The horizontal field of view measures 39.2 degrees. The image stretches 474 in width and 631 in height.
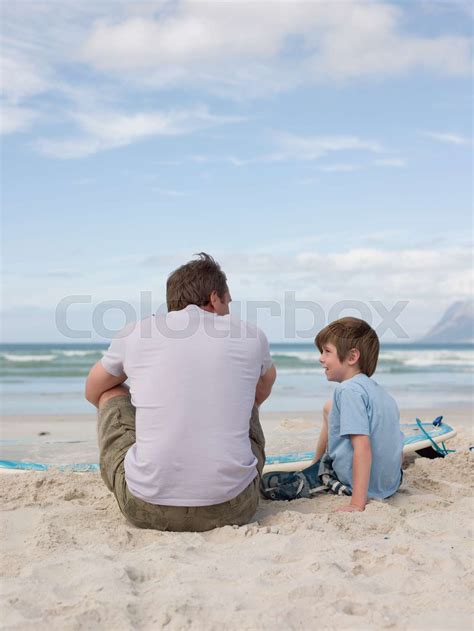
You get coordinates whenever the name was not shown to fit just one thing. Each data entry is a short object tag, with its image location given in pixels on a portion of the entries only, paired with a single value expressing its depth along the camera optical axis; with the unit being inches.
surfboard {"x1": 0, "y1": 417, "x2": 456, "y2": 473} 166.9
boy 128.3
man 108.4
